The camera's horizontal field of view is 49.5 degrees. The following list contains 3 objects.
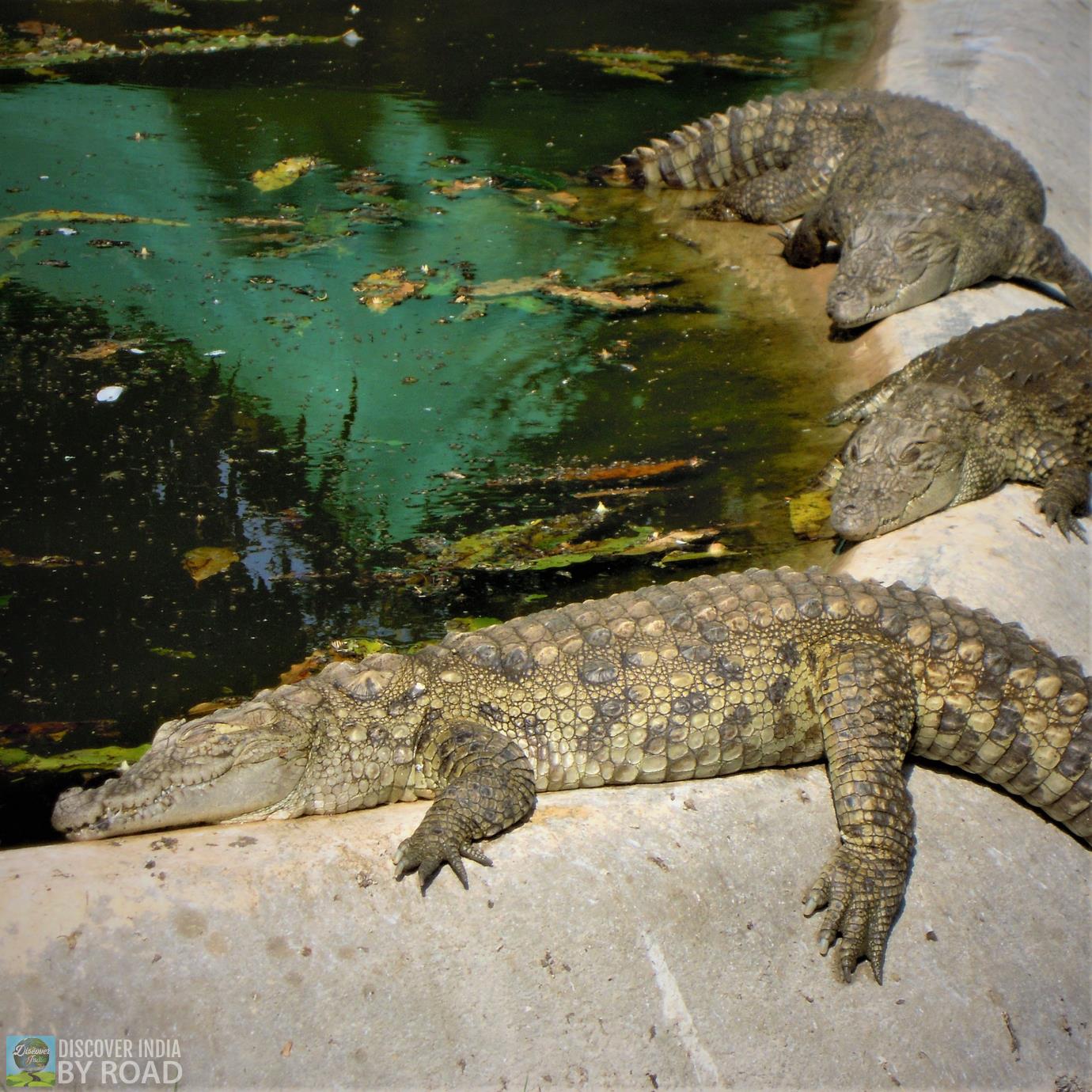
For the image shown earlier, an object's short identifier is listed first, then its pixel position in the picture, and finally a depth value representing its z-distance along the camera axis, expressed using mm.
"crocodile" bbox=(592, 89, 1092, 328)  6859
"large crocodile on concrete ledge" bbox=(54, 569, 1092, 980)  3387
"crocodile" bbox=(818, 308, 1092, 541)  5035
